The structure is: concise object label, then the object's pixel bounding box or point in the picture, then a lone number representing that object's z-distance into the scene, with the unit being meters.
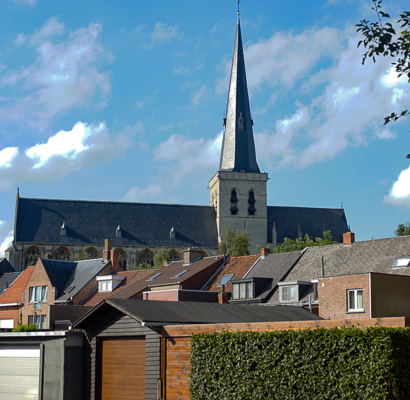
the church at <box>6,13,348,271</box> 88.19
